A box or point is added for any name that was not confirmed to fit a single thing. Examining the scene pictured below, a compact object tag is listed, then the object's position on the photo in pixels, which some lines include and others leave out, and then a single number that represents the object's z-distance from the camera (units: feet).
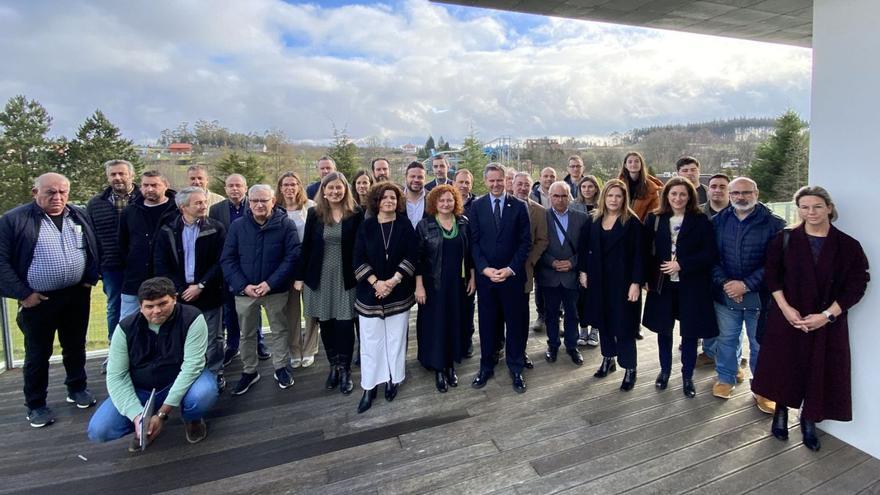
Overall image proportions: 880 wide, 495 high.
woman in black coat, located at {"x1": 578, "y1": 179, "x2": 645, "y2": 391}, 10.64
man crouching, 8.34
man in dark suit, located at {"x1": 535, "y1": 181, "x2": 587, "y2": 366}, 12.31
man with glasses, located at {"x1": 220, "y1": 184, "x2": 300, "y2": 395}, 10.75
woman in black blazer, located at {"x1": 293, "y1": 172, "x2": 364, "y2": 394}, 10.89
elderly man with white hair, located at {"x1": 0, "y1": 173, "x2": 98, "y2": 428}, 9.57
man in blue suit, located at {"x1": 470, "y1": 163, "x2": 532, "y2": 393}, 10.96
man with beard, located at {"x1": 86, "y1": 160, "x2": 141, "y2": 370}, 11.33
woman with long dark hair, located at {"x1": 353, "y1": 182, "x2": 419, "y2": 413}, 10.25
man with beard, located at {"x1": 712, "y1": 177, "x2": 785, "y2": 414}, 9.67
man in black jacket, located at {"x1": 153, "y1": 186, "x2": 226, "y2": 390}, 10.52
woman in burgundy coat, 8.06
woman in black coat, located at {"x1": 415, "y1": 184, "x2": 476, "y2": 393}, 10.77
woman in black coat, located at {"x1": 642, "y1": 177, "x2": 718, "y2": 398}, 10.04
